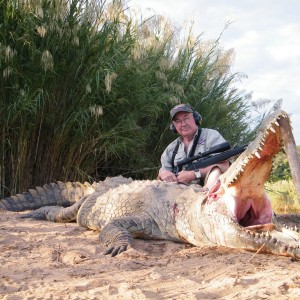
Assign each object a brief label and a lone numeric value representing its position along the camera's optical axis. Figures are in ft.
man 16.67
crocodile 8.30
